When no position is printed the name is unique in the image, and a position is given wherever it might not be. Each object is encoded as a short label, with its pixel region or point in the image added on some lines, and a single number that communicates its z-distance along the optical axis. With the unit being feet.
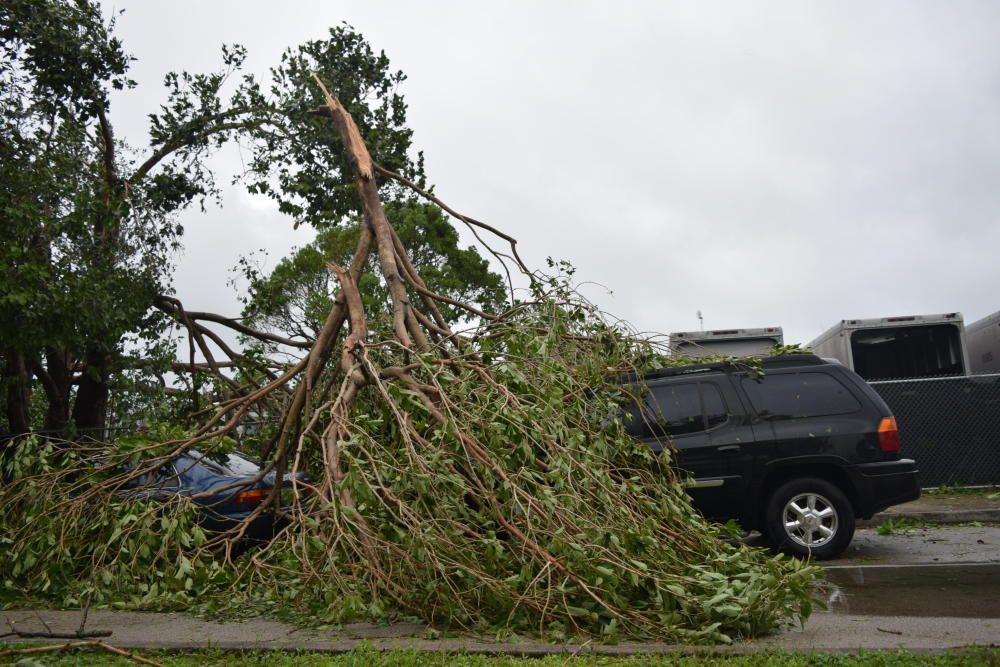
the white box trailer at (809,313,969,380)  42.57
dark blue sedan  24.27
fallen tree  16.37
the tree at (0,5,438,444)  32.22
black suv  26.16
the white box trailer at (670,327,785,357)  39.93
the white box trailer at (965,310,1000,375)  45.44
